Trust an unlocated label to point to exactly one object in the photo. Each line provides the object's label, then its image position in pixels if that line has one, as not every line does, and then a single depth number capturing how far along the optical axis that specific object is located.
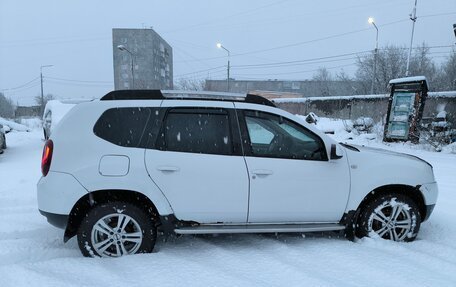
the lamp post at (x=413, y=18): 23.44
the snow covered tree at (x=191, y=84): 36.06
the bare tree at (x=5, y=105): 49.59
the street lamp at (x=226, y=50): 29.55
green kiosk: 11.75
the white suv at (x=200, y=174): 3.38
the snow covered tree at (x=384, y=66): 33.94
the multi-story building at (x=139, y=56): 67.57
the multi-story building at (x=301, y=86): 44.16
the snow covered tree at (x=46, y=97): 52.38
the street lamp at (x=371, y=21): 24.30
